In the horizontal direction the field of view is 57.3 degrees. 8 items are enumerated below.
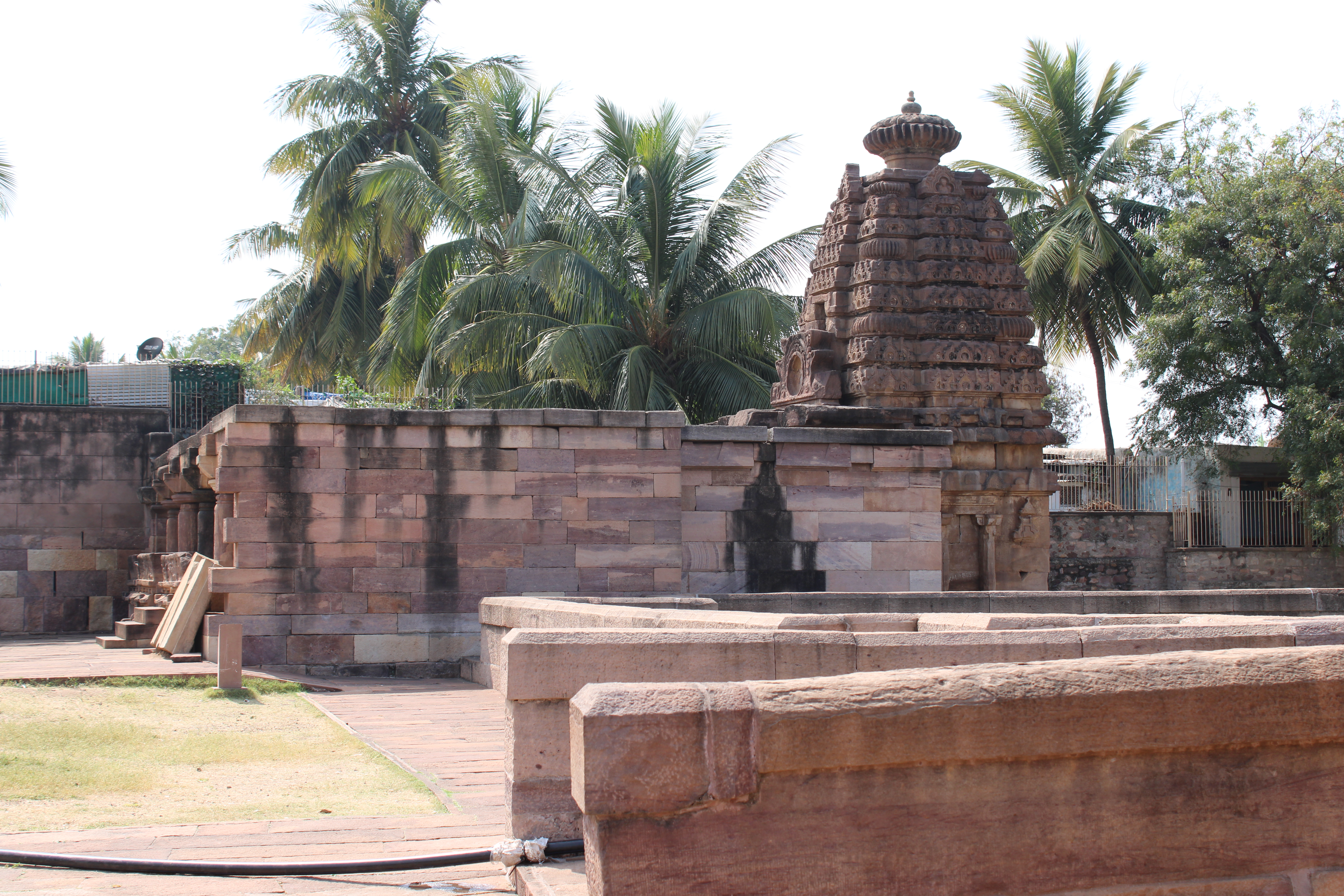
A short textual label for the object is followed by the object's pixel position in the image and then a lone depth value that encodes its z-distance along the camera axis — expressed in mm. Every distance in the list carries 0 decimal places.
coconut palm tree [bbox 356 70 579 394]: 23547
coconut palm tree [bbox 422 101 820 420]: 21391
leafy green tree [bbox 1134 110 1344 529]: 21203
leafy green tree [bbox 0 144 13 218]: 22172
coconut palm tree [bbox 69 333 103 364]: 63344
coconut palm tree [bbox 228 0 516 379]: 29219
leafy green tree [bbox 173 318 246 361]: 79062
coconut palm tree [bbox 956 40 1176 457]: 26484
